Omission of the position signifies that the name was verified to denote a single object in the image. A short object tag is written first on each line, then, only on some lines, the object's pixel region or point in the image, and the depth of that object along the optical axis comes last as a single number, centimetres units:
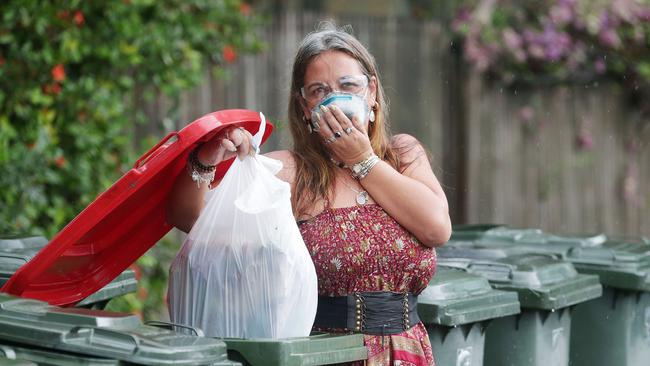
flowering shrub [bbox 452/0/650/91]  1767
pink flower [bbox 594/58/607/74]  1889
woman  636
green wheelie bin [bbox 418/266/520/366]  755
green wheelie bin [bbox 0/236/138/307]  750
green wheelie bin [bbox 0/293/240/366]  539
